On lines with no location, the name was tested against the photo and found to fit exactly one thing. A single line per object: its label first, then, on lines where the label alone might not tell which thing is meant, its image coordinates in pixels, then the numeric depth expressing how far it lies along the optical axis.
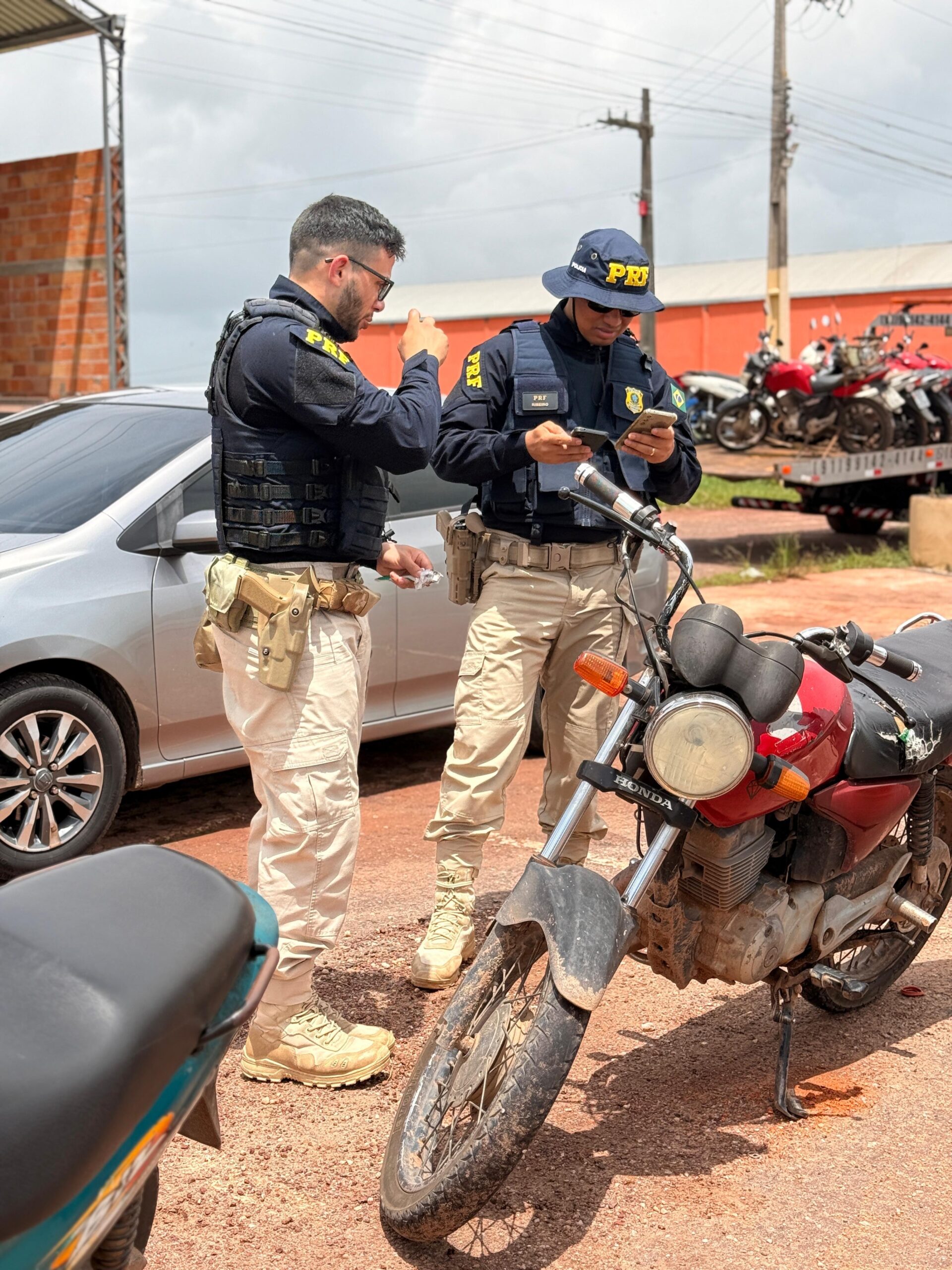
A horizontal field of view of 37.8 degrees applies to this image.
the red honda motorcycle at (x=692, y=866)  2.51
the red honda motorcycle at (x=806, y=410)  13.00
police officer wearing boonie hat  3.79
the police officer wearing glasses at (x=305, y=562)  3.05
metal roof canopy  9.93
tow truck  11.77
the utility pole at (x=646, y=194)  29.88
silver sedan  4.50
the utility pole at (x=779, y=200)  24.67
